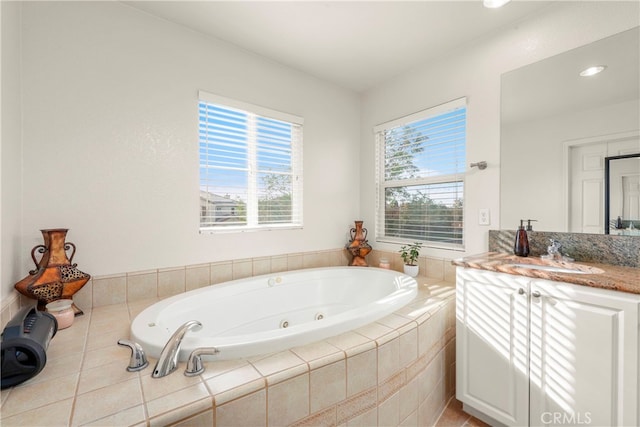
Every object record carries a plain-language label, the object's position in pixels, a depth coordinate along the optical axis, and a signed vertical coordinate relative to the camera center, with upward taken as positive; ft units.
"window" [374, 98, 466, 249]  7.55 +1.07
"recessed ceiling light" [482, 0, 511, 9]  5.29 +4.09
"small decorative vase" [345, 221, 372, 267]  9.39 -1.26
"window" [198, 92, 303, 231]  6.98 +1.28
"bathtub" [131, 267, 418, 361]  3.75 -1.97
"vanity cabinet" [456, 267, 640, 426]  3.79 -2.29
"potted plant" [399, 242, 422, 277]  7.87 -1.41
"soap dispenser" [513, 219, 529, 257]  5.90 -0.72
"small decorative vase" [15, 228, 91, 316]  4.52 -1.12
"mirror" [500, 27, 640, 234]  5.12 +1.65
